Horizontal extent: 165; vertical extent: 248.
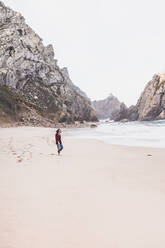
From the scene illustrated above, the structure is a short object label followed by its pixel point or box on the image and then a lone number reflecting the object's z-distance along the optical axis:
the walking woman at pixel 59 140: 11.59
